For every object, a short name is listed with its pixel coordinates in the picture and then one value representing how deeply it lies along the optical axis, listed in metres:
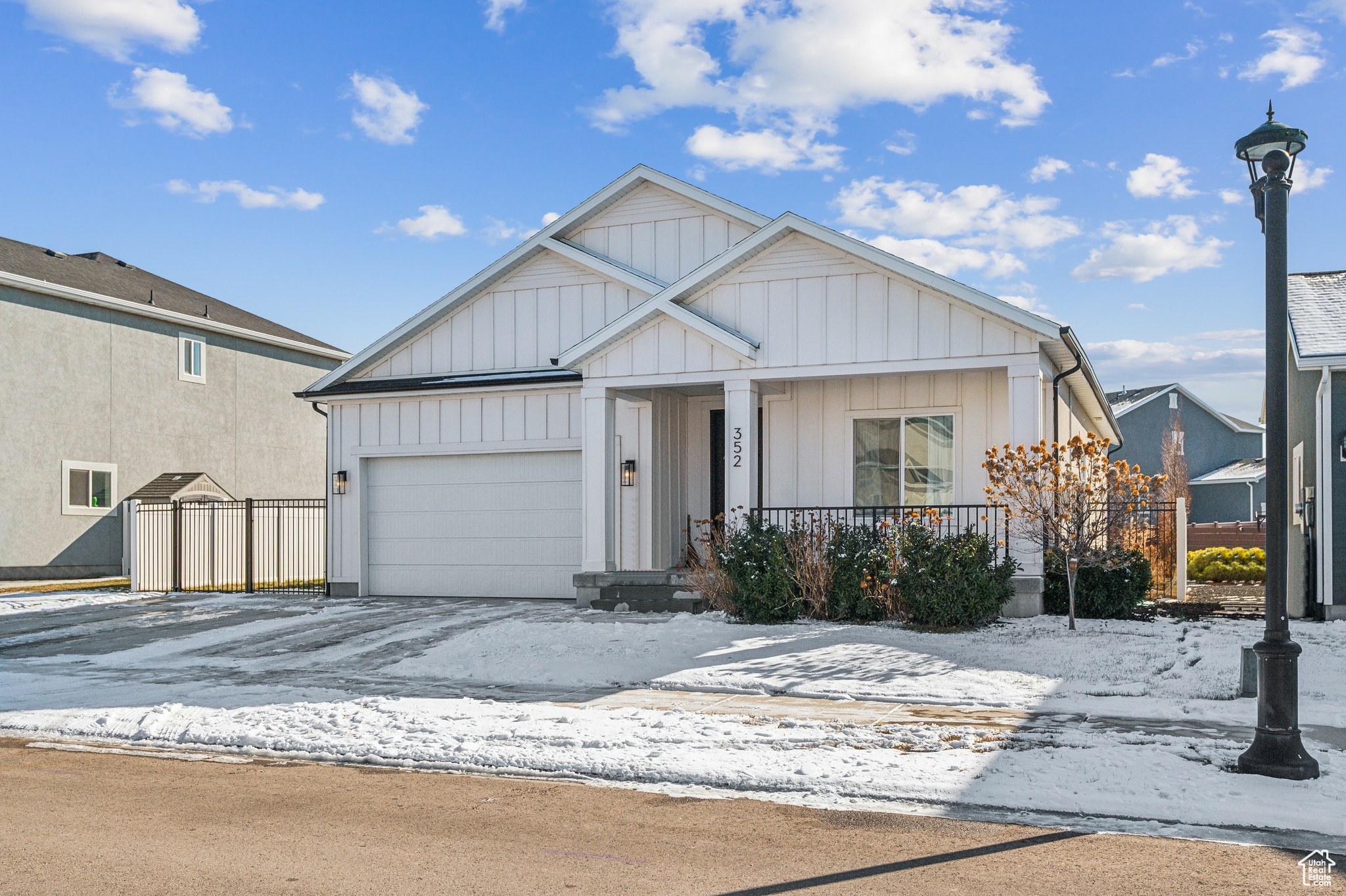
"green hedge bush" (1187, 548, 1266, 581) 20.23
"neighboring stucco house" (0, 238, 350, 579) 22.50
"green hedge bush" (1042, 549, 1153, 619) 12.91
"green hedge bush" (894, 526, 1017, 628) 11.77
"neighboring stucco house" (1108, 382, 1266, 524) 38.06
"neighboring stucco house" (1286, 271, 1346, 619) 13.26
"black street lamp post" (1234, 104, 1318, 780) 6.15
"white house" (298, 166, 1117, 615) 13.66
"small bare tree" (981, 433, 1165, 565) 11.81
